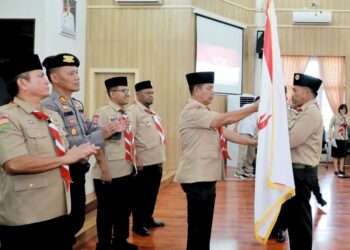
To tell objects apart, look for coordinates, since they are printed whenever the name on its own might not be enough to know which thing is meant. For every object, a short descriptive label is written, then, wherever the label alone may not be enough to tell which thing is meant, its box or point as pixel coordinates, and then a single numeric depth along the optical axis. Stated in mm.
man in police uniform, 2621
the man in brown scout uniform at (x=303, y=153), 3293
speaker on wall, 10015
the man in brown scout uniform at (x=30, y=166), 2000
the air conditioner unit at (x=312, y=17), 10633
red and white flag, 2314
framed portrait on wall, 4996
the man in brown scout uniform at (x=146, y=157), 4434
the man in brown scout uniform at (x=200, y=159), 3078
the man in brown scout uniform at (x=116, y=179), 3457
